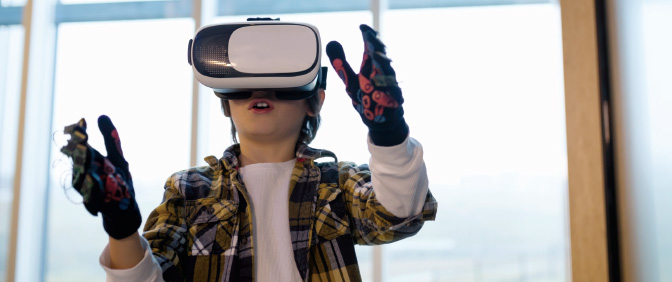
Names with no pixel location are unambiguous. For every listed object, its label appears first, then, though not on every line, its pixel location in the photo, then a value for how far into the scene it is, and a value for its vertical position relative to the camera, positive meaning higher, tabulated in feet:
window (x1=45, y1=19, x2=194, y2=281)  6.39 +0.91
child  2.07 -0.04
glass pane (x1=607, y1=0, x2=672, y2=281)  3.57 +0.36
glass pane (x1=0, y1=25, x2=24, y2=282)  6.49 +0.75
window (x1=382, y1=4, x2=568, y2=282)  6.12 +0.36
